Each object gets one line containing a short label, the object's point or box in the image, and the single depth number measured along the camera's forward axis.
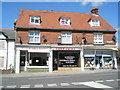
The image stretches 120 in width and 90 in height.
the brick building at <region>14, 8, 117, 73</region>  14.81
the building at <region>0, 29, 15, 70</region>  16.42
